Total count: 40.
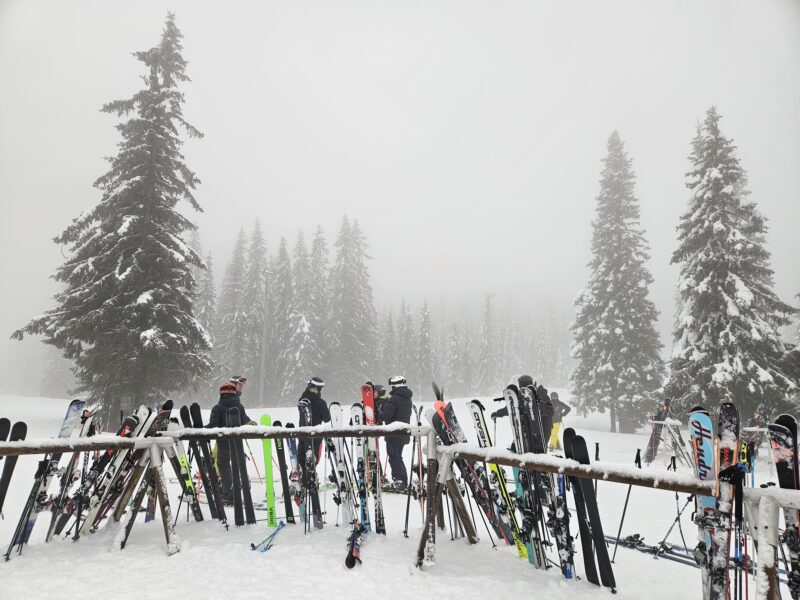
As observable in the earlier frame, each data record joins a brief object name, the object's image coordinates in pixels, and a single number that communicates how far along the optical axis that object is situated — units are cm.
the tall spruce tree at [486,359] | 6378
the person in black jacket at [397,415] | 838
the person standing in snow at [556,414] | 1412
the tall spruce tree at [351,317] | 3856
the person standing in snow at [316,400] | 800
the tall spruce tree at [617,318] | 2258
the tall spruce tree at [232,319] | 3725
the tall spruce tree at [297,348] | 3606
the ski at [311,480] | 547
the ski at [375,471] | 529
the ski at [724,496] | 302
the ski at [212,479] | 576
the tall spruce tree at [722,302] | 1476
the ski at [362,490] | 521
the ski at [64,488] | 524
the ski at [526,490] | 433
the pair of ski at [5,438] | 495
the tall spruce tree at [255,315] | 3819
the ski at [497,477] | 484
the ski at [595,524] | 381
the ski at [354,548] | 434
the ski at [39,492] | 500
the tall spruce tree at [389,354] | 4992
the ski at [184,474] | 567
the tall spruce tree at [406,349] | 5119
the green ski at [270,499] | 558
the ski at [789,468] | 286
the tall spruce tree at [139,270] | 1440
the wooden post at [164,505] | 487
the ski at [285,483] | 554
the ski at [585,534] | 397
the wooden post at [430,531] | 438
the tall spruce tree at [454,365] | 6194
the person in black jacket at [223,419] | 662
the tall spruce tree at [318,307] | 3716
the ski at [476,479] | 500
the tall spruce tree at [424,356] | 5206
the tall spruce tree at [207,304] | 3697
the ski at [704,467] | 323
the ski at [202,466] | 583
